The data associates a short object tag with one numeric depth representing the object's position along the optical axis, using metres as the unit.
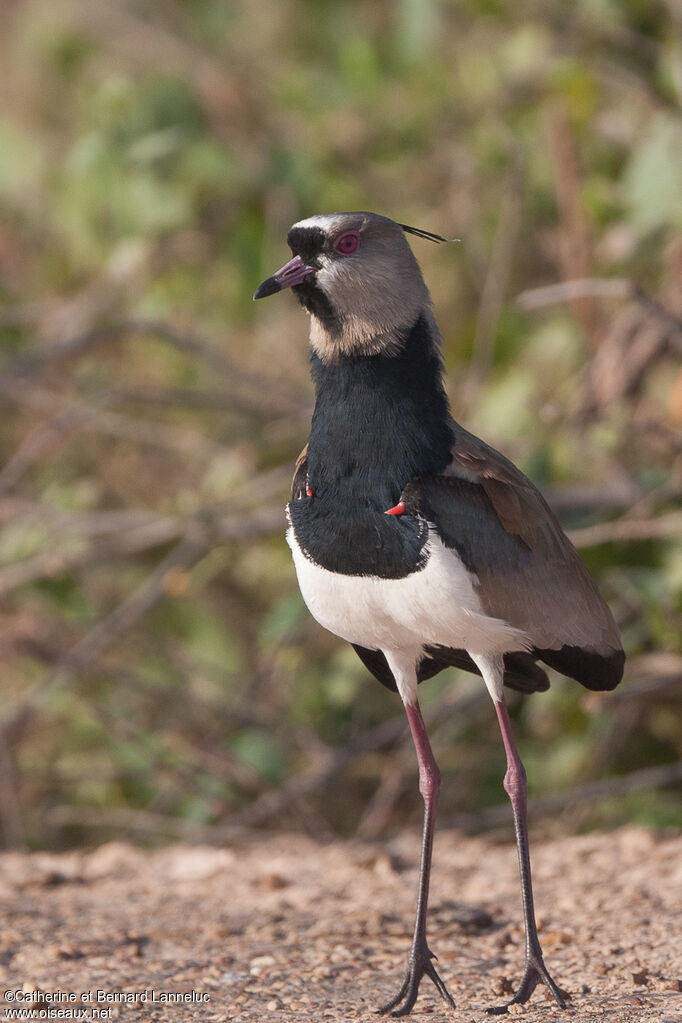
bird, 5.71
